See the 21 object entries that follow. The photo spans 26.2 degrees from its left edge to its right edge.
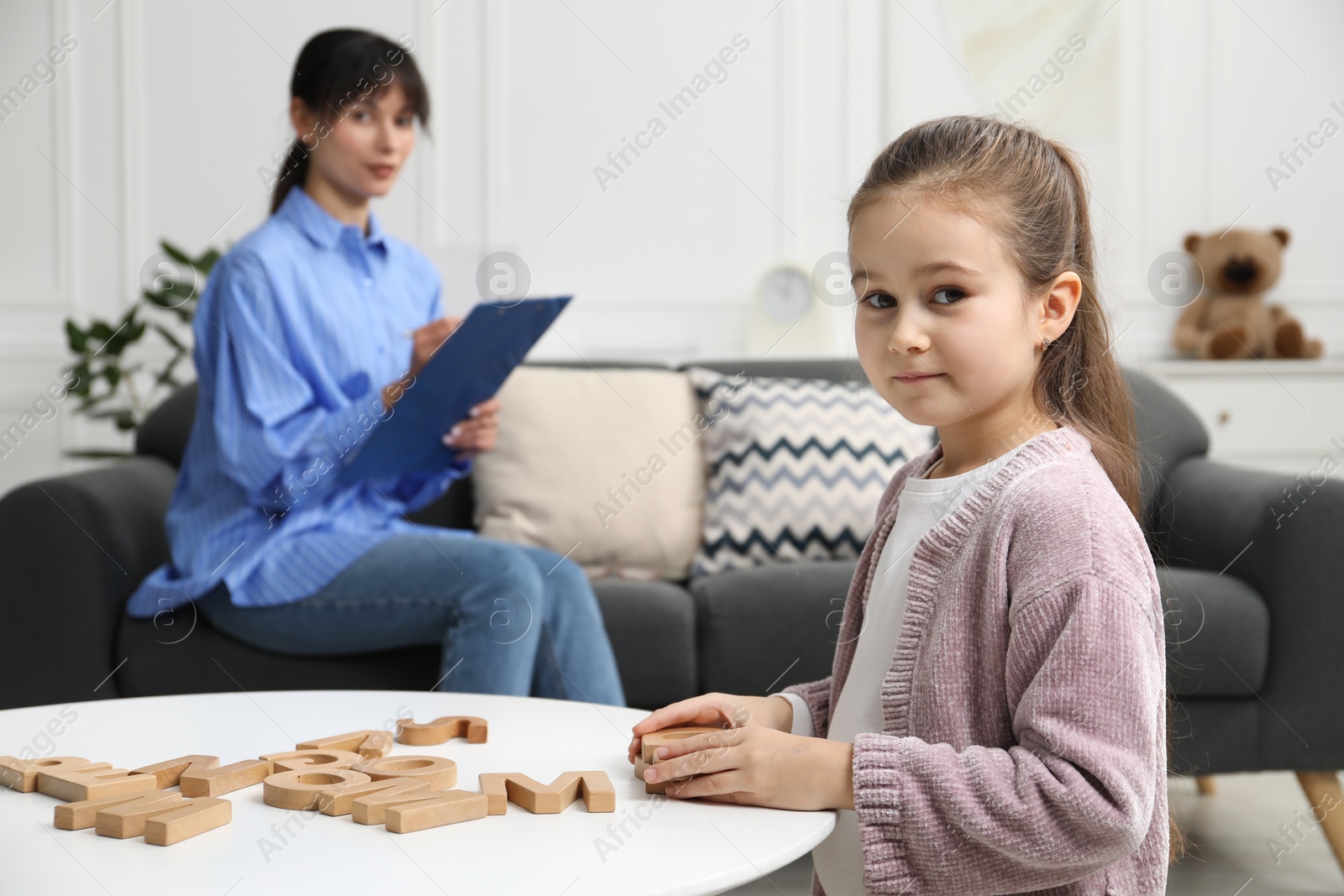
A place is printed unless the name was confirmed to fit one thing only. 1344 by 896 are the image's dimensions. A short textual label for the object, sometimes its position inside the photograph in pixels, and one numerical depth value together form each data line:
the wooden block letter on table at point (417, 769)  2.46
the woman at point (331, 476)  3.63
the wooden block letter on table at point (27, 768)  2.50
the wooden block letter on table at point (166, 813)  2.17
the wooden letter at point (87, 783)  2.39
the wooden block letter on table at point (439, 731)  2.91
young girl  2.19
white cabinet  4.89
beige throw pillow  4.13
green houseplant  4.69
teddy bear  4.98
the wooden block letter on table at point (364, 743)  2.76
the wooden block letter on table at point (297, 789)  2.36
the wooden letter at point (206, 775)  2.45
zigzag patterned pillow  4.10
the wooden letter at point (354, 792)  2.33
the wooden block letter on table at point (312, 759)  2.59
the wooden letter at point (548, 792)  2.34
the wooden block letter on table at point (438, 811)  2.21
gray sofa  3.70
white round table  1.97
